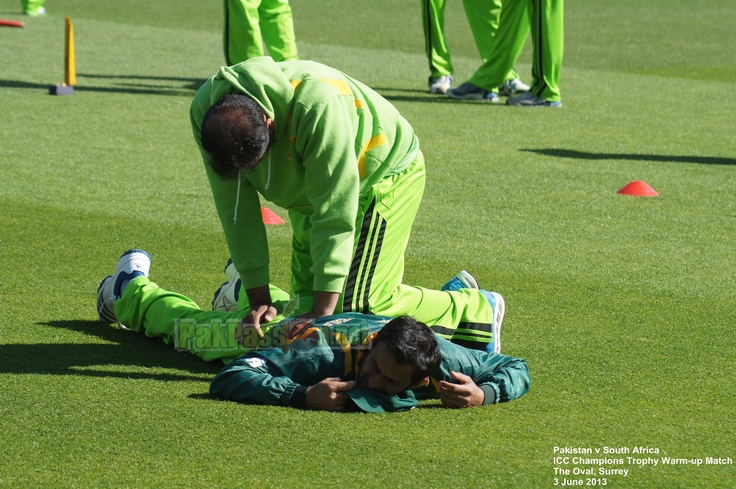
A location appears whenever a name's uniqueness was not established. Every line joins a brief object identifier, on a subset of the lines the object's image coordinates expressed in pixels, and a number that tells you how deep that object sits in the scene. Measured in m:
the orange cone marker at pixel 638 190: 14.37
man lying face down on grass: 7.20
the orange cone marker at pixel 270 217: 12.73
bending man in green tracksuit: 7.10
